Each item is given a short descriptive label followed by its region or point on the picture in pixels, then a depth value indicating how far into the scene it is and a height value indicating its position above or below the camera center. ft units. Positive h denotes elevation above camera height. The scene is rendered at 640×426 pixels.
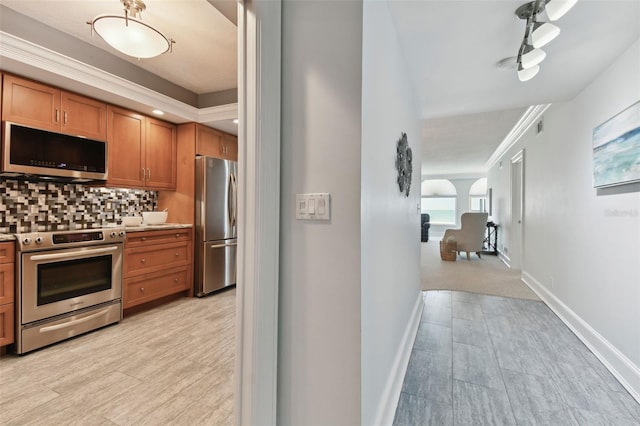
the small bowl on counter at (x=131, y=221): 10.75 -0.39
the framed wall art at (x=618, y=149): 6.09 +1.49
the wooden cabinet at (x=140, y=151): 10.23 +2.28
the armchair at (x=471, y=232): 20.65 -1.35
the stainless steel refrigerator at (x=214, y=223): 12.06 -0.51
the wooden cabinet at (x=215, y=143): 12.40 +3.05
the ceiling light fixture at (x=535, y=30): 4.33 +3.09
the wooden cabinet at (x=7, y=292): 7.17 -2.06
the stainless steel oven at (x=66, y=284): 7.49 -2.11
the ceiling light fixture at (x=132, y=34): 6.24 +3.95
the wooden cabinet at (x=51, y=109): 7.80 +2.97
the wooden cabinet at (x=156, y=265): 10.02 -2.03
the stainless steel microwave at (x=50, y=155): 7.72 +1.59
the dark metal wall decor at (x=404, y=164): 6.31 +1.12
